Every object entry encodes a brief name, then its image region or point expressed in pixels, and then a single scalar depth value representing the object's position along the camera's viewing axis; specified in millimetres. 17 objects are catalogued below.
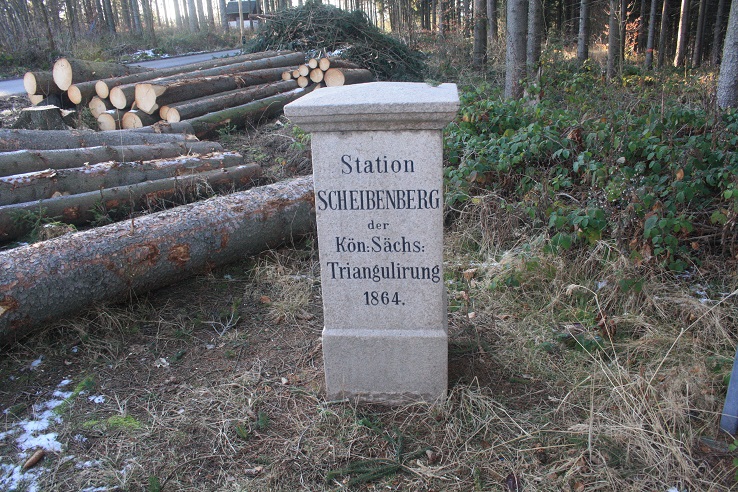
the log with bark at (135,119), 7746
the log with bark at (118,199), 4328
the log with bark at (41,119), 7273
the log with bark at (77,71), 8445
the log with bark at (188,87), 7844
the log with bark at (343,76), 9603
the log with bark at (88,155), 4914
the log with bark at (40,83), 8414
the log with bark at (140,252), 3308
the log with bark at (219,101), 7762
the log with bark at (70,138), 5531
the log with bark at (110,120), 7926
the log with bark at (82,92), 8281
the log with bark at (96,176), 4594
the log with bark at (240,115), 7686
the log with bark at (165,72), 8172
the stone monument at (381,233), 2373
